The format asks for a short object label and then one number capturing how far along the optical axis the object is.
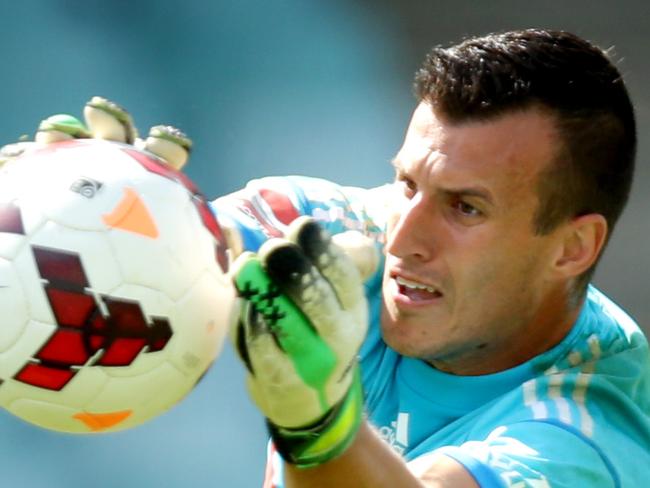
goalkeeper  7.02
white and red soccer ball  6.88
